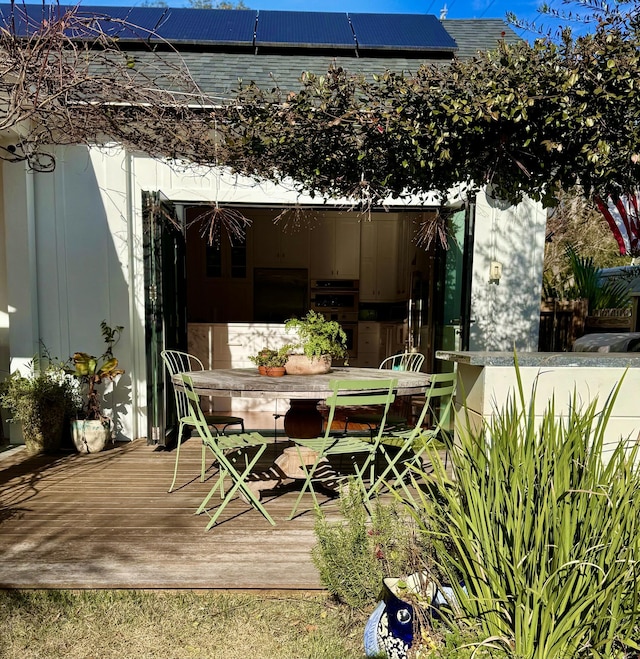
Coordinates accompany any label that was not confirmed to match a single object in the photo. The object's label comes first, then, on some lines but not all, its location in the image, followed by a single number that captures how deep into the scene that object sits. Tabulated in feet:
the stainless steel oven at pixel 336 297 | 27.71
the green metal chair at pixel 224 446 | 9.72
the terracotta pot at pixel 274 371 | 12.16
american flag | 10.75
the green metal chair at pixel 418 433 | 9.96
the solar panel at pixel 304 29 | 17.72
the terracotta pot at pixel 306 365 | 12.39
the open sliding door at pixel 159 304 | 15.06
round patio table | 10.12
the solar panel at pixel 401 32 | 17.87
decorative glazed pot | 5.29
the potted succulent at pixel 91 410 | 14.94
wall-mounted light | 16.16
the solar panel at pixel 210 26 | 17.81
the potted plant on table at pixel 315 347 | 12.32
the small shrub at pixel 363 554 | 6.41
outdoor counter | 8.20
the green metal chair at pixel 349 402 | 9.57
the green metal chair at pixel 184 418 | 11.65
